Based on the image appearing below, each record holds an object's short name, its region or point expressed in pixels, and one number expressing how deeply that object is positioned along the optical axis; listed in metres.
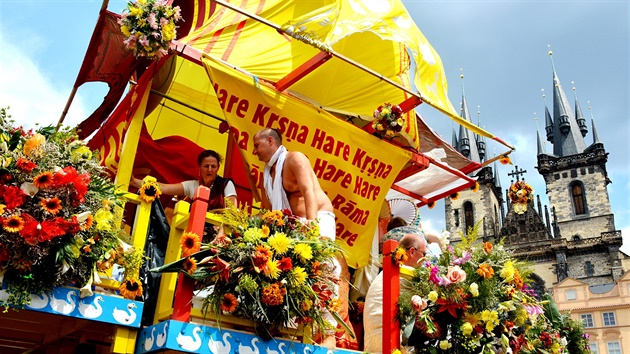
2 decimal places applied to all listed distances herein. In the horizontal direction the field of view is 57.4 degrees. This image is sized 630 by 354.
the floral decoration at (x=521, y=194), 8.46
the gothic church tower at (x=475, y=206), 71.38
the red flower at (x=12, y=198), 3.51
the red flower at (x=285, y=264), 3.85
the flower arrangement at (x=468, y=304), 4.64
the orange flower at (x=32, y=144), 3.77
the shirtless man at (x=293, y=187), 4.88
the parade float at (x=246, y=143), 3.80
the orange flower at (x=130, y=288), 3.85
